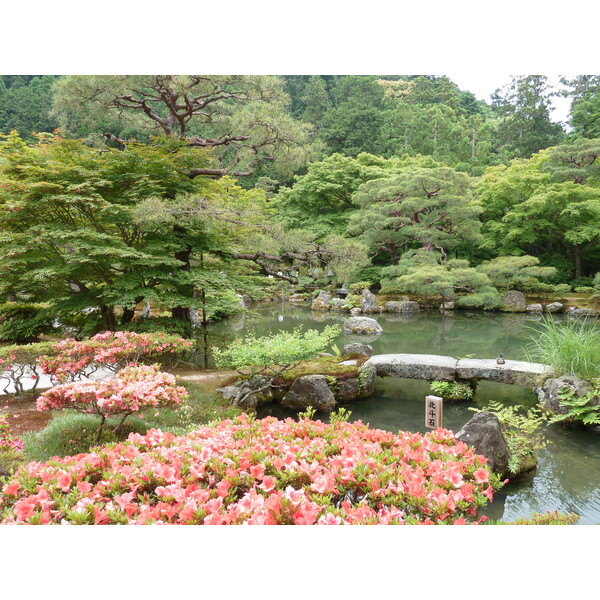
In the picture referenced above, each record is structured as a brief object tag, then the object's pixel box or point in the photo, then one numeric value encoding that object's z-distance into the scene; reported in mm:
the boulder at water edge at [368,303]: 12453
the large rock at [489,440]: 2943
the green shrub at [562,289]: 11406
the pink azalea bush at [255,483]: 1357
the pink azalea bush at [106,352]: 3338
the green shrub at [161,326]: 4891
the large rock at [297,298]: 14870
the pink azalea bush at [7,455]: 1876
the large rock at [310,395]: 4430
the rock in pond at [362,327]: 9062
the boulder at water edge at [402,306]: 12477
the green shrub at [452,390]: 4680
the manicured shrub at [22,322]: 5258
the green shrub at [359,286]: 13260
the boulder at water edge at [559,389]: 3846
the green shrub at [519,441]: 3042
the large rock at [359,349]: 5812
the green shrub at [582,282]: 11391
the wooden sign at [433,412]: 2949
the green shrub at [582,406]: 3643
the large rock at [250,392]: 4199
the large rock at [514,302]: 11914
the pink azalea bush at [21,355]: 3457
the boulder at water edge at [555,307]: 11430
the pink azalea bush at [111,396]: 2434
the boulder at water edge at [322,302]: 13466
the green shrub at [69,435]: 2686
